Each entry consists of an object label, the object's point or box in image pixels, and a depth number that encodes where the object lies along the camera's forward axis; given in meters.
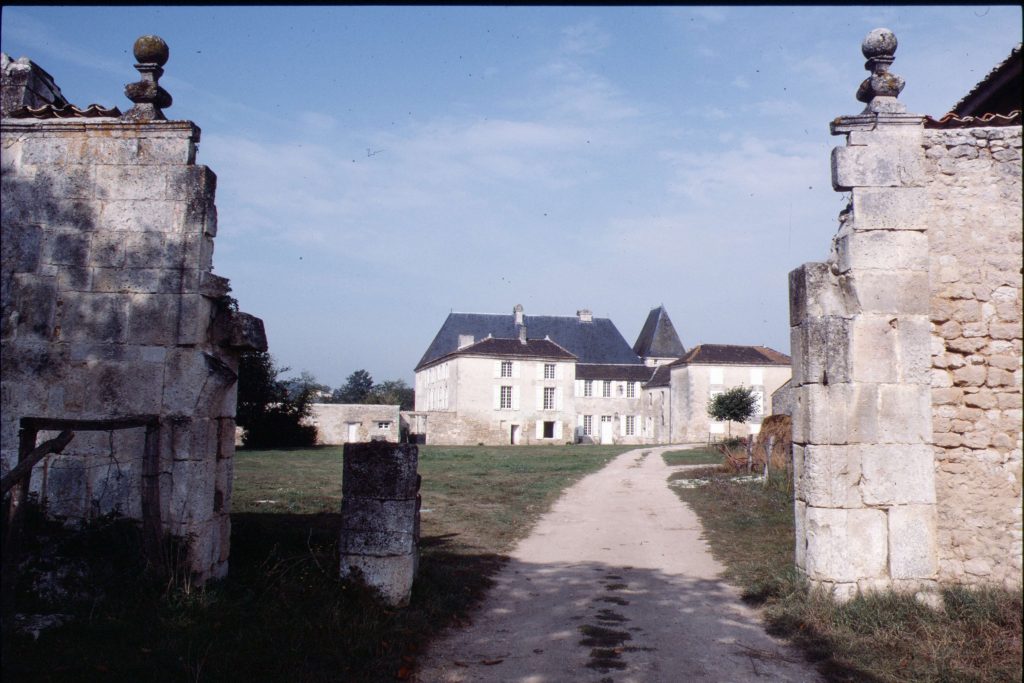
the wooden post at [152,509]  5.79
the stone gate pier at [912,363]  6.19
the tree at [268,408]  30.80
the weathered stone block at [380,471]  6.40
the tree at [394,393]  68.59
